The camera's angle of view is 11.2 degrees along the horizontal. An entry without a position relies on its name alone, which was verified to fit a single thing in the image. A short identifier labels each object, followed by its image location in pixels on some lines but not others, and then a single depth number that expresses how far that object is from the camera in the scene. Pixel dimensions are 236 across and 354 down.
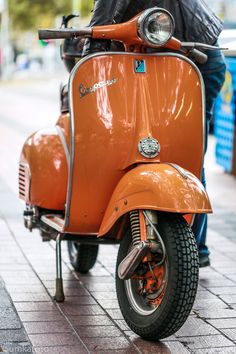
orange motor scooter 4.80
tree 66.63
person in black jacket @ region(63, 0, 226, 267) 5.53
